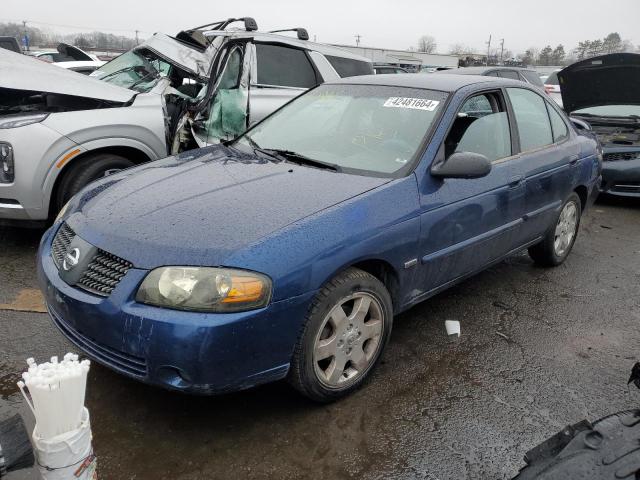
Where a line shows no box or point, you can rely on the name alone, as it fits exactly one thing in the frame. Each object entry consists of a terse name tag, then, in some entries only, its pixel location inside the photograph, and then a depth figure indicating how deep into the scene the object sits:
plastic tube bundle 1.53
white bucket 1.58
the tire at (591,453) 1.42
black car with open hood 6.24
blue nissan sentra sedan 2.12
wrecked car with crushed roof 4.11
